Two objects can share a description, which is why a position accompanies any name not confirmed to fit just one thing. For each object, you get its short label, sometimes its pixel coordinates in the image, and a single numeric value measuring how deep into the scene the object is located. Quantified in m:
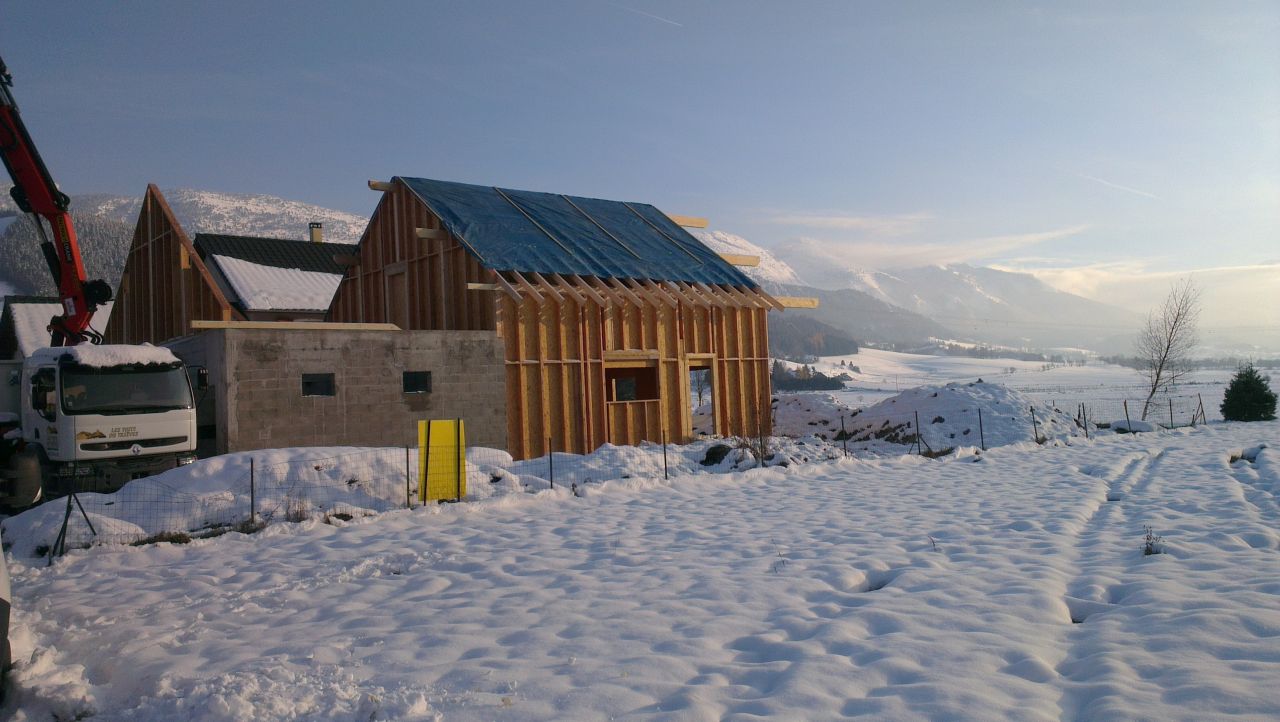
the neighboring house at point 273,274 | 27.03
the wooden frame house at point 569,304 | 17.94
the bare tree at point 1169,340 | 34.34
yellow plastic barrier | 11.91
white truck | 12.17
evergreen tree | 25.77
